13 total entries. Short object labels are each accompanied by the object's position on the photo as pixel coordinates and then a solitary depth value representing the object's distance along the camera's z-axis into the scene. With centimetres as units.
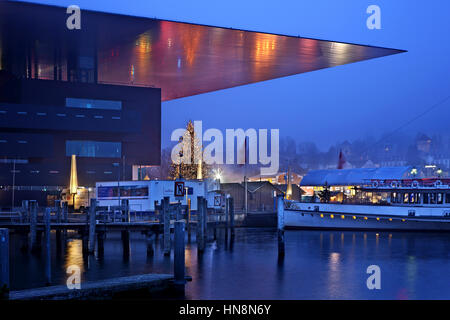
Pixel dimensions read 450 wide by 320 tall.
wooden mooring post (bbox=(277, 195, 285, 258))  3487
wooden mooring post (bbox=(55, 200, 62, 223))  4009
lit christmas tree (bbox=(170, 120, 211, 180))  7894
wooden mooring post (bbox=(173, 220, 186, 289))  2080
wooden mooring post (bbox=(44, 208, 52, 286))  2453
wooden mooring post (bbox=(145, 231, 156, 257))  3523
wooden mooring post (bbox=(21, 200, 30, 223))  4198
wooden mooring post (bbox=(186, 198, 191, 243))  4120
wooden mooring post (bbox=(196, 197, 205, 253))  3616
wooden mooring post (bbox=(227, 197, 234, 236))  4991
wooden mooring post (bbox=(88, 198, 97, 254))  3366
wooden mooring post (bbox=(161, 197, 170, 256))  3272
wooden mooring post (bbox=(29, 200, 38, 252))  3647
